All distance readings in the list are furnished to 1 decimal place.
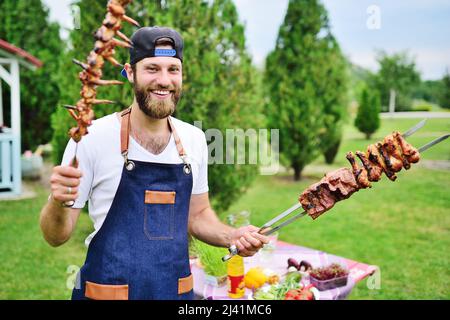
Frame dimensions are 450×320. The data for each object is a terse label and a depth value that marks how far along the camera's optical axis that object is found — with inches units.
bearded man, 83.4
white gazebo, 340.8
